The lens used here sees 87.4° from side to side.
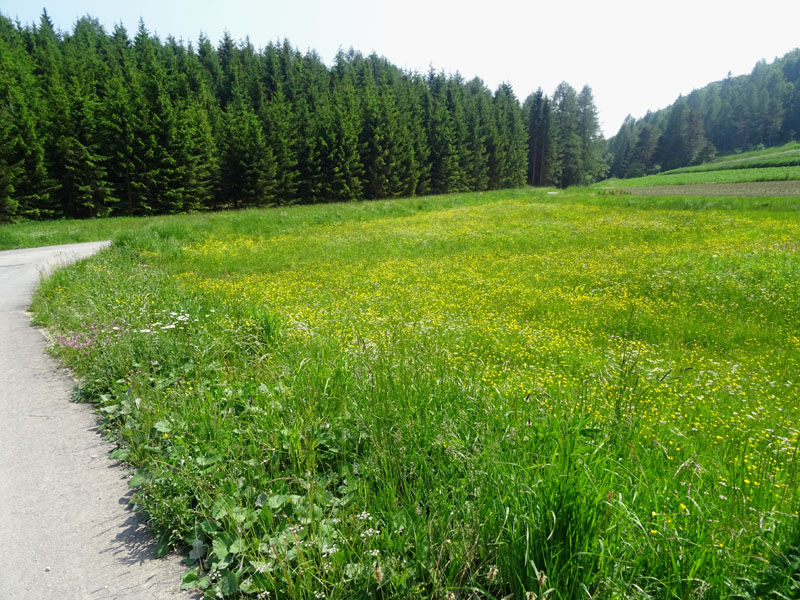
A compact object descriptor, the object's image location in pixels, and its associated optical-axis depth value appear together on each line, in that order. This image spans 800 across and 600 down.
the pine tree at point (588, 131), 92.19
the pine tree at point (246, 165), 49.97
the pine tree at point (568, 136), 90.00
